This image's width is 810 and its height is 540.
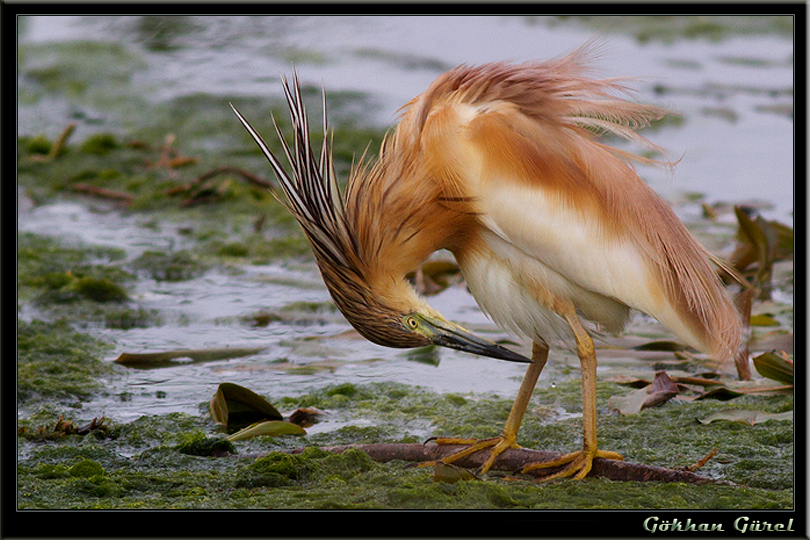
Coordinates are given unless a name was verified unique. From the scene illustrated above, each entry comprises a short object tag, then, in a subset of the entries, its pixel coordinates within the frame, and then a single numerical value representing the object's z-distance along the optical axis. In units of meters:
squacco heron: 7.32
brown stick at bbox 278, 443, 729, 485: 7.35
